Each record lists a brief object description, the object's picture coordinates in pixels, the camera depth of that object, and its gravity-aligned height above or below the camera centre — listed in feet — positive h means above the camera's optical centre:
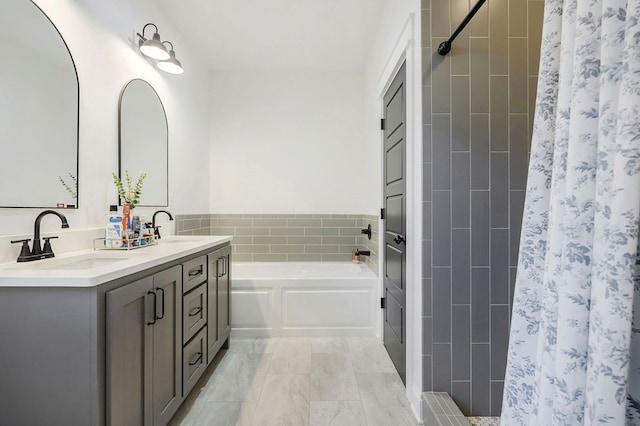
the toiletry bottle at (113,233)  5.61 -0.40
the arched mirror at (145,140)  6.63 +1.81
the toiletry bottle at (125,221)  5.69 -0.17
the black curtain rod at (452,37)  3.95 +2.84
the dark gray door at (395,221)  6.54 -0.21
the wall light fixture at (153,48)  6.76 +3.83
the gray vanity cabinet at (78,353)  3.26 -1.64
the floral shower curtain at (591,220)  1.86 -0.05
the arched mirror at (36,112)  4.09 +1.54
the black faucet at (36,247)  4.19 -0.51
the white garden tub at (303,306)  8.93 -2.86
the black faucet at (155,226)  7.42 -0.34
